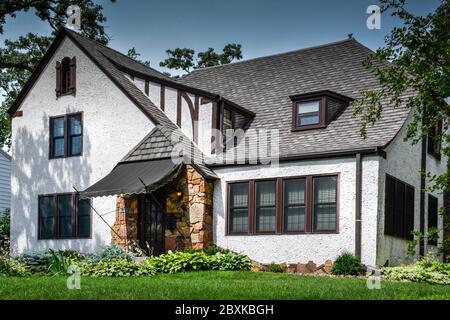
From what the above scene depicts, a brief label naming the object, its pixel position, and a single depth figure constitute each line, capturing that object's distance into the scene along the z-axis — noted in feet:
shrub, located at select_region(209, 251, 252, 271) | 61.67
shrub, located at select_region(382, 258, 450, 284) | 53.21
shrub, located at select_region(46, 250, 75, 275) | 60.98
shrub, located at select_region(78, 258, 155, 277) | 55.62
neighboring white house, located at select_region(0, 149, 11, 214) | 117.80
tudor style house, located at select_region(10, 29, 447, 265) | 65.21
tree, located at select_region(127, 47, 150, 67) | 137.69
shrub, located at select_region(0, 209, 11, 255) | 100.99
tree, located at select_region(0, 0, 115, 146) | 108.58
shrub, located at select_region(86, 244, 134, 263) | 63.67
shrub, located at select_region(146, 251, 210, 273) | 59.36
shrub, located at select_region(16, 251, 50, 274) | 65.26
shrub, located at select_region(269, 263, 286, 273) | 64.80
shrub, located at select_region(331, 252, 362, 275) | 60.95
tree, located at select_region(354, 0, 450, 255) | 50.49
